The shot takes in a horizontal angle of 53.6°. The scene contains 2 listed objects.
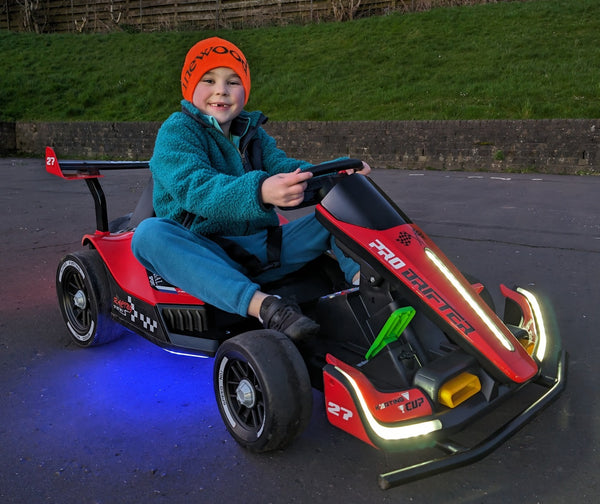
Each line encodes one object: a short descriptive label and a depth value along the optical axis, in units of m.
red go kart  1.53
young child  1.85
